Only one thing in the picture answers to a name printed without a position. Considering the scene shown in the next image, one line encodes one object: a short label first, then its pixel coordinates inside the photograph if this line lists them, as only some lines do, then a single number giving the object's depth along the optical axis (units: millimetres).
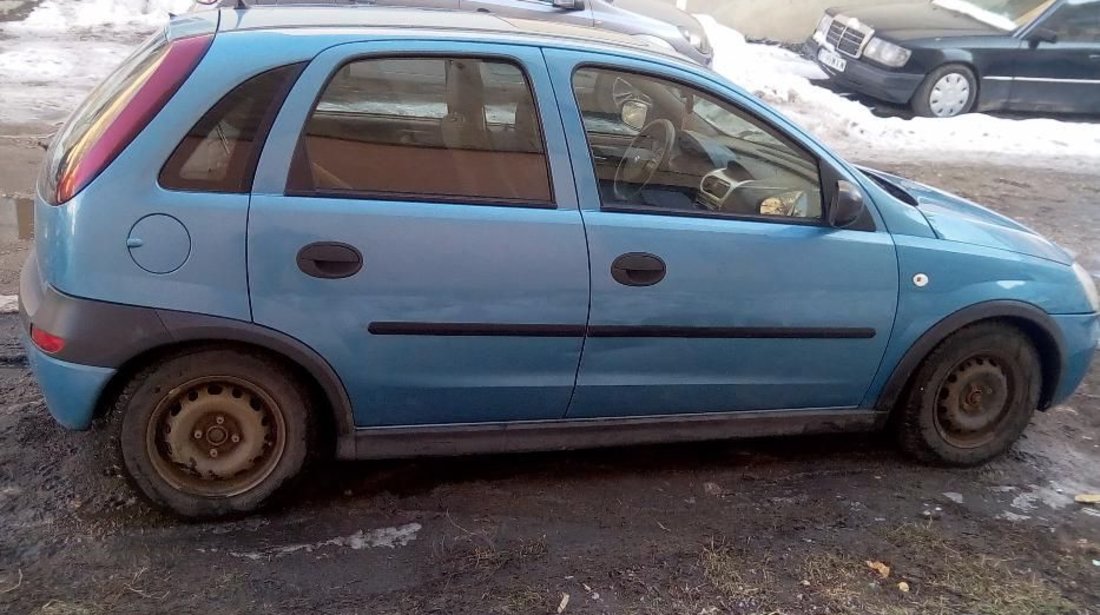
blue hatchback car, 3037
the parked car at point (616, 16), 8547
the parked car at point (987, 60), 10734
